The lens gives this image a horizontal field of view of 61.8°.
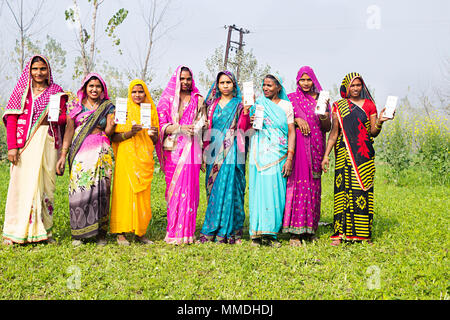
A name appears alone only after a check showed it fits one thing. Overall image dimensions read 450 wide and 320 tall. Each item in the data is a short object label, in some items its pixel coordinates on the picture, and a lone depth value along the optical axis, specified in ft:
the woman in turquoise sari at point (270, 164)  15.80
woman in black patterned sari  15.76
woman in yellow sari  15.79
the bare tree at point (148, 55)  42.33
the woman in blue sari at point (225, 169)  16.06
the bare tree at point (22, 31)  36.55
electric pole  70.38
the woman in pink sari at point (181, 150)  16.14
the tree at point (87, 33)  35.58
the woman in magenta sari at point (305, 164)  16.05
